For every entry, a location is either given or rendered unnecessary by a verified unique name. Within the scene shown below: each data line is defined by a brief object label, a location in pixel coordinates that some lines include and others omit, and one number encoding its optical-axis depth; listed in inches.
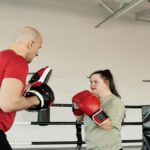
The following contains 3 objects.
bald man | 59.7
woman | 83.4
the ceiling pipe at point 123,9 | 156.0
